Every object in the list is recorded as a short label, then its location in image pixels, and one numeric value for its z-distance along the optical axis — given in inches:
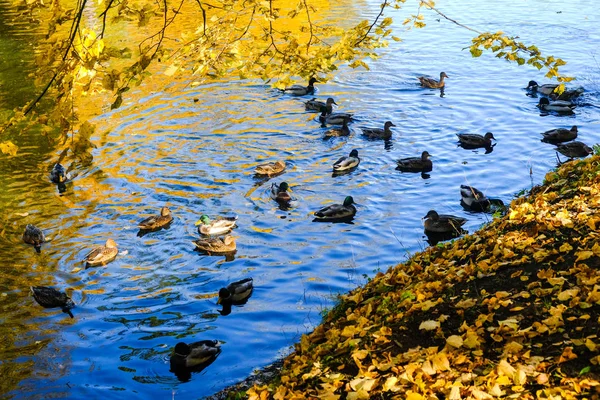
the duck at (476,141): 693.3
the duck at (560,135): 698.8
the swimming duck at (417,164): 653.9
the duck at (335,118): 773.3
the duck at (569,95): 810.8
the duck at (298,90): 894.4
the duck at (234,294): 450.0
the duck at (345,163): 655.8
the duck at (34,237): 544.7
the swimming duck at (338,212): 562.6
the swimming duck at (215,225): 538.3
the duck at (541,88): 828.2
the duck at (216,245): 514.3
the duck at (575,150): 653.9
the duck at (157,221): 561.9
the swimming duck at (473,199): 546.8
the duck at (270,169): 649.0
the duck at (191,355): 379.9
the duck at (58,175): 661.3
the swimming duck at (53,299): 454.3
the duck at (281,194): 598.9
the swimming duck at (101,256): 508.9
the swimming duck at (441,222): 528.7
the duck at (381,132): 738.2
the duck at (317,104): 808.3
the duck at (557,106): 789.9
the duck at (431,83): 874.1
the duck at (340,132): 753.7
